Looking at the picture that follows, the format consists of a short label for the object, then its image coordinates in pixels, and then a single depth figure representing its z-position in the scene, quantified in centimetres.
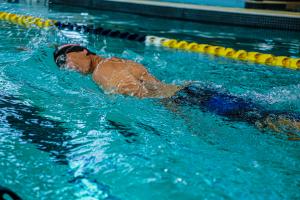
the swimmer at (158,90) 319
